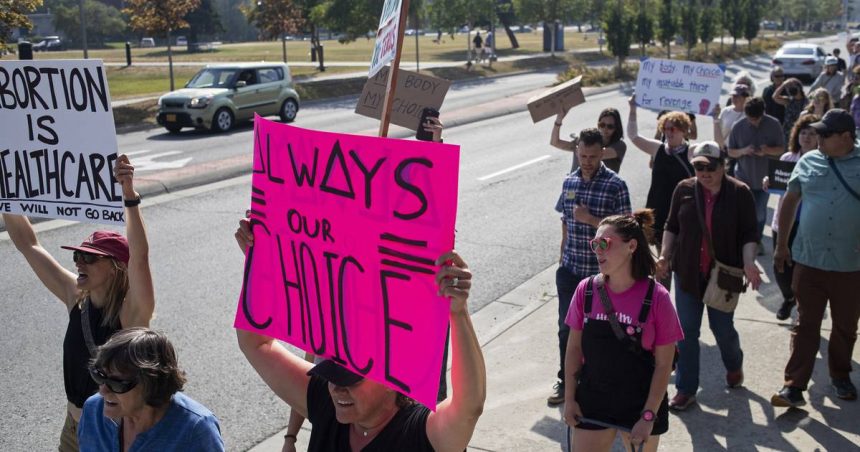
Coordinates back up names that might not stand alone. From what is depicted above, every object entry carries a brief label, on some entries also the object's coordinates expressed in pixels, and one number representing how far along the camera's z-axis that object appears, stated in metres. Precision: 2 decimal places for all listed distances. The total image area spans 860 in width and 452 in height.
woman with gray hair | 3.15
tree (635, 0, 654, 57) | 45.44
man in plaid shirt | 6.11
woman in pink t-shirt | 4.37
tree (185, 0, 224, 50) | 85.81
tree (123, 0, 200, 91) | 28.56
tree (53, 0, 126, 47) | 82.88
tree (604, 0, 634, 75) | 41.09
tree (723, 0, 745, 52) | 57.62
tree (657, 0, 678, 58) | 48.03
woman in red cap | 4.11
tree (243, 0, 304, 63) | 34.94
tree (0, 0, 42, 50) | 19.59
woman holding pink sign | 2.75
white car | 40.03
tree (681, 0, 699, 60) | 50.50
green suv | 22.80
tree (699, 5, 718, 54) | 51.09
